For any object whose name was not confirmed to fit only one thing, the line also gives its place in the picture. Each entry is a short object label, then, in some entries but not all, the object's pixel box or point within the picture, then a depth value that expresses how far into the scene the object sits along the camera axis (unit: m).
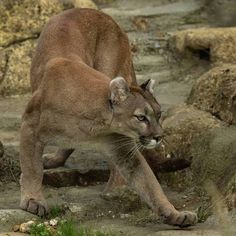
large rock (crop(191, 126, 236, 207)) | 14.17
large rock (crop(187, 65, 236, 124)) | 15.39
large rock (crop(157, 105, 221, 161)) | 15.24
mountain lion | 12.77
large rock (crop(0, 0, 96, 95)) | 19.97
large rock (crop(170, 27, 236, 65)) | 21.00
